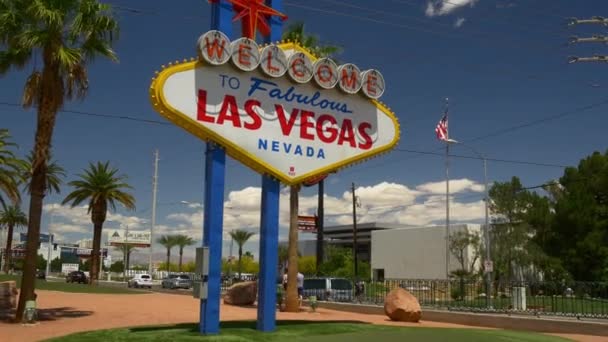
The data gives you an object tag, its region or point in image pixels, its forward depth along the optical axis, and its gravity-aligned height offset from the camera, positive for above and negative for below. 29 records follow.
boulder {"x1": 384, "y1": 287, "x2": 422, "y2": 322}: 21.83 -1.58
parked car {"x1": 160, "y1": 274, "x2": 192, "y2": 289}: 55.50 -2.19
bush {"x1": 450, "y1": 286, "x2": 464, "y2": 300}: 28.37 -1.35
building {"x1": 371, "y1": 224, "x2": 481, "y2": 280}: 59.53 +1.08
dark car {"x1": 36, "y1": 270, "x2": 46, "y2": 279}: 79.94 -2.81
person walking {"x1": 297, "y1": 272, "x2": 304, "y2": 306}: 28.61 -1.04
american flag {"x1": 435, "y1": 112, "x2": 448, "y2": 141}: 39.75 +8.72
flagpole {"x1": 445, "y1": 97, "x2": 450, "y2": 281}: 45.78 +4.34
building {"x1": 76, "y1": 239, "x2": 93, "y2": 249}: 179.76 +3.58
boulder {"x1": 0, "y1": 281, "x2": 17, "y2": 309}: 24.69 -1.72
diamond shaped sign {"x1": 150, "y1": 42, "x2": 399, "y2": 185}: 14.33 +3.68
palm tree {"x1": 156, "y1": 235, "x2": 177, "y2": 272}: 105.39 +2.76
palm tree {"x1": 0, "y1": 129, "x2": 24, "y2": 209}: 34.25 +4.22
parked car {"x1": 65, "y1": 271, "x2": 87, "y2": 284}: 65.31 -2.37
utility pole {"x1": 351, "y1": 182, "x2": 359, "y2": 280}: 57.28 +4.90
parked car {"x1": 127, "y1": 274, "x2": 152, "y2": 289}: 59.00 -2.40
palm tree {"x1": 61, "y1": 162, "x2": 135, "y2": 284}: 53.41 +5.21
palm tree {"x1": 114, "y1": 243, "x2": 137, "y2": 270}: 109.78 +1.68
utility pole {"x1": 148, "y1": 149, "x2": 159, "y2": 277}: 60.05 +4.85
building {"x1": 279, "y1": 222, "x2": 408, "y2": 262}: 96.31 +3.85
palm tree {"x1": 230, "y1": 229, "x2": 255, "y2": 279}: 91.06 +3.28
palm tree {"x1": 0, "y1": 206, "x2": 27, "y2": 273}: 83.44 +4.79
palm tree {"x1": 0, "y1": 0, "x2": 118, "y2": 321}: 19.78 +6.54
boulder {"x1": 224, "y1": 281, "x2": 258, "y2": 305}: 30.61 -1.77
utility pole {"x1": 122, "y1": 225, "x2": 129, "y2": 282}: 108.70 +2.35
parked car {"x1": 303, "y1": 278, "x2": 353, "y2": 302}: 33.66 -1.53
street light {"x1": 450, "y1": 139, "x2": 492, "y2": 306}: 38.76 +2.91
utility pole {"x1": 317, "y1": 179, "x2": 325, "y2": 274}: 47.47 +3.02
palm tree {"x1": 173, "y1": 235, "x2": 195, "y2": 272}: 105.50 +2.85
